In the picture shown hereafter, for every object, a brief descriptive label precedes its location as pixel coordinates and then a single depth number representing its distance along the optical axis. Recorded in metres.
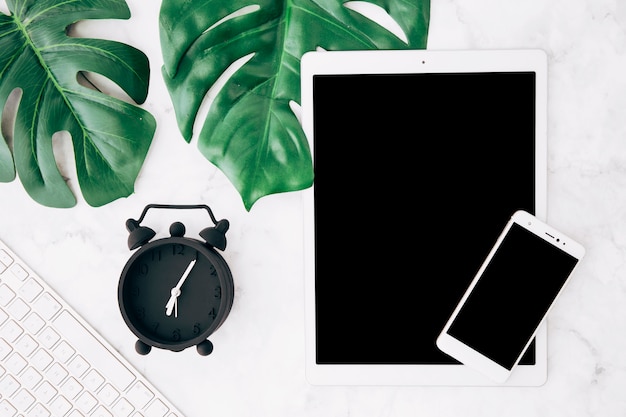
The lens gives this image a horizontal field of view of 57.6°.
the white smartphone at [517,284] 0.71
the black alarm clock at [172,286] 0.71
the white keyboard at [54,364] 0.75
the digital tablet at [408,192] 0.71
